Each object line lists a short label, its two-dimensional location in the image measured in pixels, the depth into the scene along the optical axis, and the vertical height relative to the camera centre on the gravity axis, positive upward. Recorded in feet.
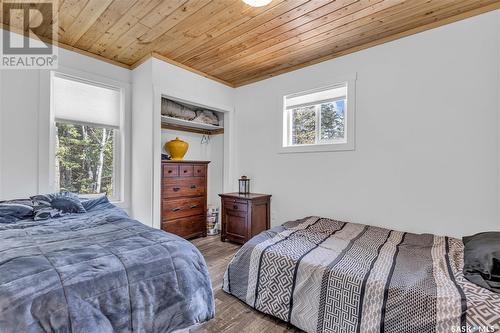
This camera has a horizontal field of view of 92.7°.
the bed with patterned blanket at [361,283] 4.17 -2.42
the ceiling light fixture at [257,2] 6.00 +4.17
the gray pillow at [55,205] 7.11 -1.26
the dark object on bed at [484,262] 4.53 -1.95
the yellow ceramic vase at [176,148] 11.84 +0.89
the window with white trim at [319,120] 9.72 +2.07
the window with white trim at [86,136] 9.39 +1.27
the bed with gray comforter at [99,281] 3.40 -1.91
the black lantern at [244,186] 12.56 -1.05
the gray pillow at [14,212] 6.63 -1.33
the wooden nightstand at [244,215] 10.87 -2.33
